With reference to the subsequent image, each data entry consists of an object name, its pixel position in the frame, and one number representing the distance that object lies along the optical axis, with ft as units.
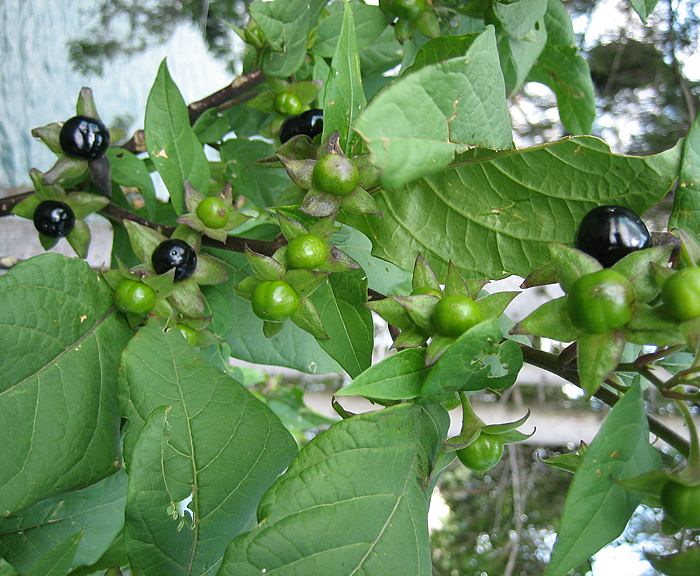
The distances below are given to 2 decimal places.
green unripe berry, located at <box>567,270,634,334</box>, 0.65
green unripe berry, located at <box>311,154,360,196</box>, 0.77
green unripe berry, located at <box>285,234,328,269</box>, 0.79
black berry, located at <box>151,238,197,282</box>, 0.88
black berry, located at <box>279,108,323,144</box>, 0.95
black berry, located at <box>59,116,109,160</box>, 0.97
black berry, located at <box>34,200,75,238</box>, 0.99
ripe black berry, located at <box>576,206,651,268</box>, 0.69
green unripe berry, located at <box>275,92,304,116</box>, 1.06
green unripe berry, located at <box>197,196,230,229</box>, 0.92
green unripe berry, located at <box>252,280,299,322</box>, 0.80
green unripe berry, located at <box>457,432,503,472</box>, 0.77
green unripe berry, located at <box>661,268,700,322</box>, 0.63
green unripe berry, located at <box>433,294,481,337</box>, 0.70
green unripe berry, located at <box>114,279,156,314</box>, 0.89
